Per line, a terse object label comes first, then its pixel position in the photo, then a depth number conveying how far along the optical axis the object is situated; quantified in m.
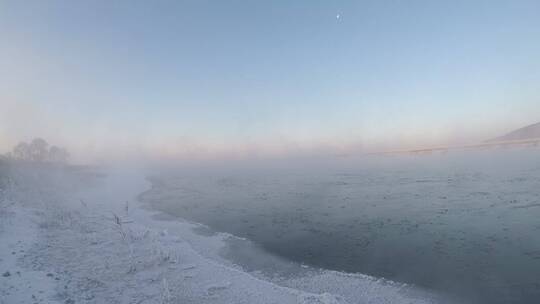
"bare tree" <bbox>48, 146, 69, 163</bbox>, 89.15
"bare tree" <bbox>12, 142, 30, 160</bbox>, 81.24
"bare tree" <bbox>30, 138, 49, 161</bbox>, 81.50
